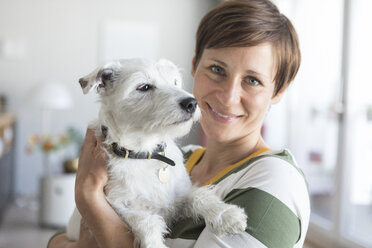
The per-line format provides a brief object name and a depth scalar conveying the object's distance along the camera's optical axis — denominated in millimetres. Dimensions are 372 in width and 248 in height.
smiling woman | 1010
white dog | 1291
